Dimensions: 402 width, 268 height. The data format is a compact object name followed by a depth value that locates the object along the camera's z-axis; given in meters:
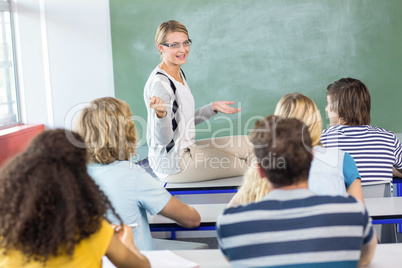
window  5.25
